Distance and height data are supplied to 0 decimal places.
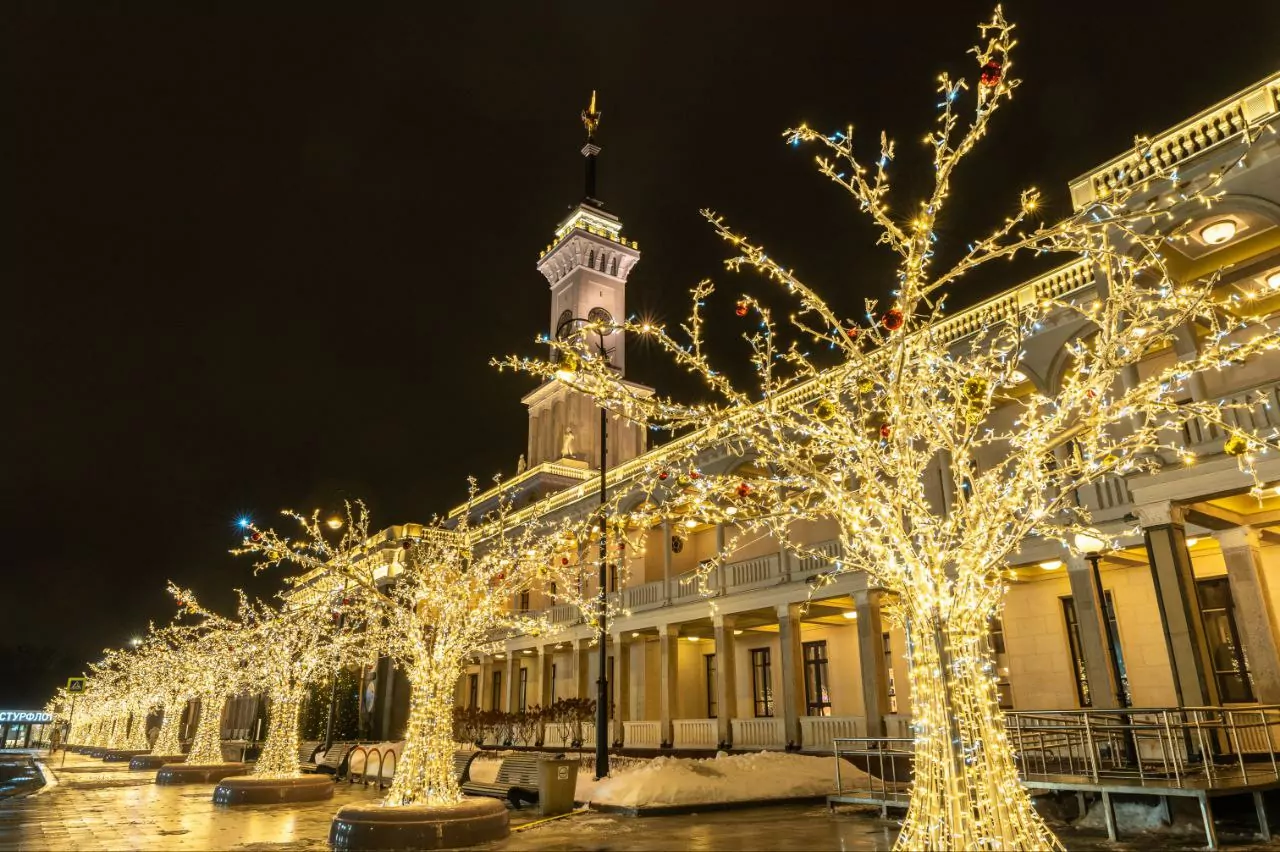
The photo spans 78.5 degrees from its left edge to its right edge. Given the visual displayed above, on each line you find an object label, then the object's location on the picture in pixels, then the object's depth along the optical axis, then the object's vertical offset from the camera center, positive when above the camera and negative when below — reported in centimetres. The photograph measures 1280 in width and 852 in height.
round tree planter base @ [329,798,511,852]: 965 -157
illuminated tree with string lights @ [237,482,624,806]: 1107 +130
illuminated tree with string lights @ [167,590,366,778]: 1767 +91
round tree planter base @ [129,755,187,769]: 3014 -230
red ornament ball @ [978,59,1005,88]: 593 +444
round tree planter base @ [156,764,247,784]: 2158 -203
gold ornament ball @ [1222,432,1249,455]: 676 +205
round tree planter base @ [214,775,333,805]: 1566 -181
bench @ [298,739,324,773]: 2638 -200
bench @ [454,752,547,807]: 1457 -154
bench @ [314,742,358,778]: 2241 -182
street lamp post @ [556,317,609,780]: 1511 -43
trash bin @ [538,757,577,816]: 1339 -148
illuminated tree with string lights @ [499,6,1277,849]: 591 +208
